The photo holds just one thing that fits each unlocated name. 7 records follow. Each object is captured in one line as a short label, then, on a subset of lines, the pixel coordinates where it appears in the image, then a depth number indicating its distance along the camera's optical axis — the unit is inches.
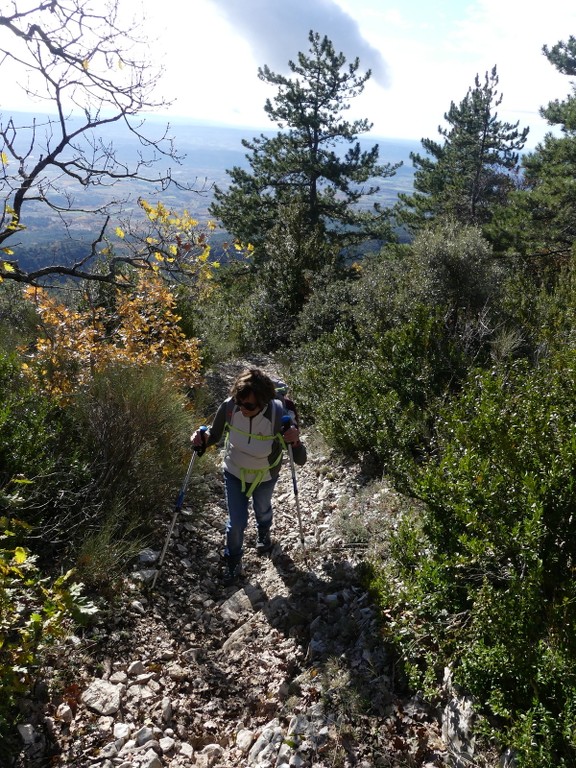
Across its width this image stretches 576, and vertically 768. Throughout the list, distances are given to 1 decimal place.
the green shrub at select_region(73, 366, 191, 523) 180.1
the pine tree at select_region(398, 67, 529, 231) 863.1
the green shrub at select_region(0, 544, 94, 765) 94.5
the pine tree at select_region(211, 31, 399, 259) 812.0
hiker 162.2
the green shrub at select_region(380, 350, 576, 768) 87.7
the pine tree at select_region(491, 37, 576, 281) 531.5
